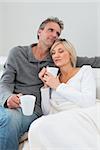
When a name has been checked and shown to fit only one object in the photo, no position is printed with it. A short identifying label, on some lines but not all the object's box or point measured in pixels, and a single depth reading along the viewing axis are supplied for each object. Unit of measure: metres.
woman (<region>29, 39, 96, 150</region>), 1.29
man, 1.67
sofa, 1.47
